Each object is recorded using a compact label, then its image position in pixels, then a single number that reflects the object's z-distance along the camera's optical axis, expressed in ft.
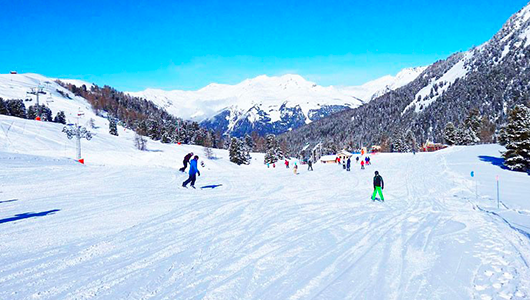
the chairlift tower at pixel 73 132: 209.36
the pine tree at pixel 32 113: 355.52
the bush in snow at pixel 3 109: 297.29
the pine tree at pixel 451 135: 283.61
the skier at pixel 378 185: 49.44
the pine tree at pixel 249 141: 421.51
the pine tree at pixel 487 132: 378.49
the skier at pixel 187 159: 60.39
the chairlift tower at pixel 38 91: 317.87
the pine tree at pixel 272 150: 289.17
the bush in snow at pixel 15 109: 320.29
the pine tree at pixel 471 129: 277.44
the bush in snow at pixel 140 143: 245.86
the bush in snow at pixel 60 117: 378.51
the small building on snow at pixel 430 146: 365.69
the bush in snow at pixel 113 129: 338.95
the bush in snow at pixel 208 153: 283.38
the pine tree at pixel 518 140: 109.50
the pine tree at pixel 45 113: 359.09
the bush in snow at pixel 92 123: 385.05
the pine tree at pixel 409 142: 350.02
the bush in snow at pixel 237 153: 270.87
